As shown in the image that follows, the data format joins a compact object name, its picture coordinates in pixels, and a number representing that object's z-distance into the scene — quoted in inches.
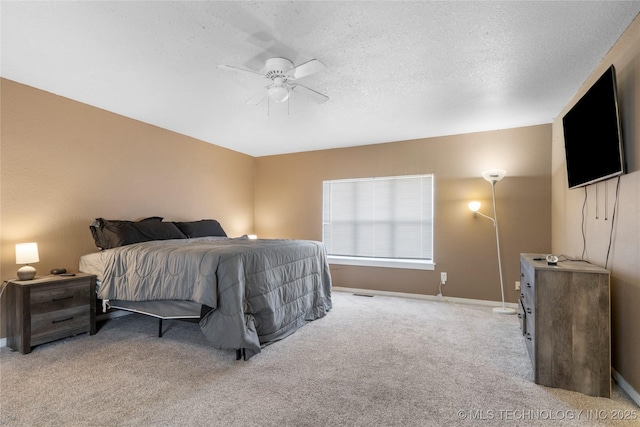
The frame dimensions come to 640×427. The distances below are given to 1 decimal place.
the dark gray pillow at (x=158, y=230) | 136.2
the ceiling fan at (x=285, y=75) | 84.0
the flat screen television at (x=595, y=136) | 77.2
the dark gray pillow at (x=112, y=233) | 126.0
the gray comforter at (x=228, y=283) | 95.1
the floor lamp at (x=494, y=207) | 145.9
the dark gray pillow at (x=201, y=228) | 159.2
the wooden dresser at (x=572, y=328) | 76.1
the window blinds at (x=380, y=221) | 179.5
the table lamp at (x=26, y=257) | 102.8
